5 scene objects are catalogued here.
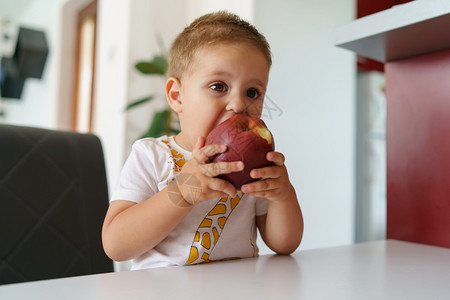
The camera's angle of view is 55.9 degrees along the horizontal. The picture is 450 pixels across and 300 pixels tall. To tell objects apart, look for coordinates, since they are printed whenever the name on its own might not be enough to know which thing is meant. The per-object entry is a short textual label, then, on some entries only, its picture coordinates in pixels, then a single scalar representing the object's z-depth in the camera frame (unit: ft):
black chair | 3.04
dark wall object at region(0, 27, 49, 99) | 16.79
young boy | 1.91
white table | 1.52
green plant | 7.96
